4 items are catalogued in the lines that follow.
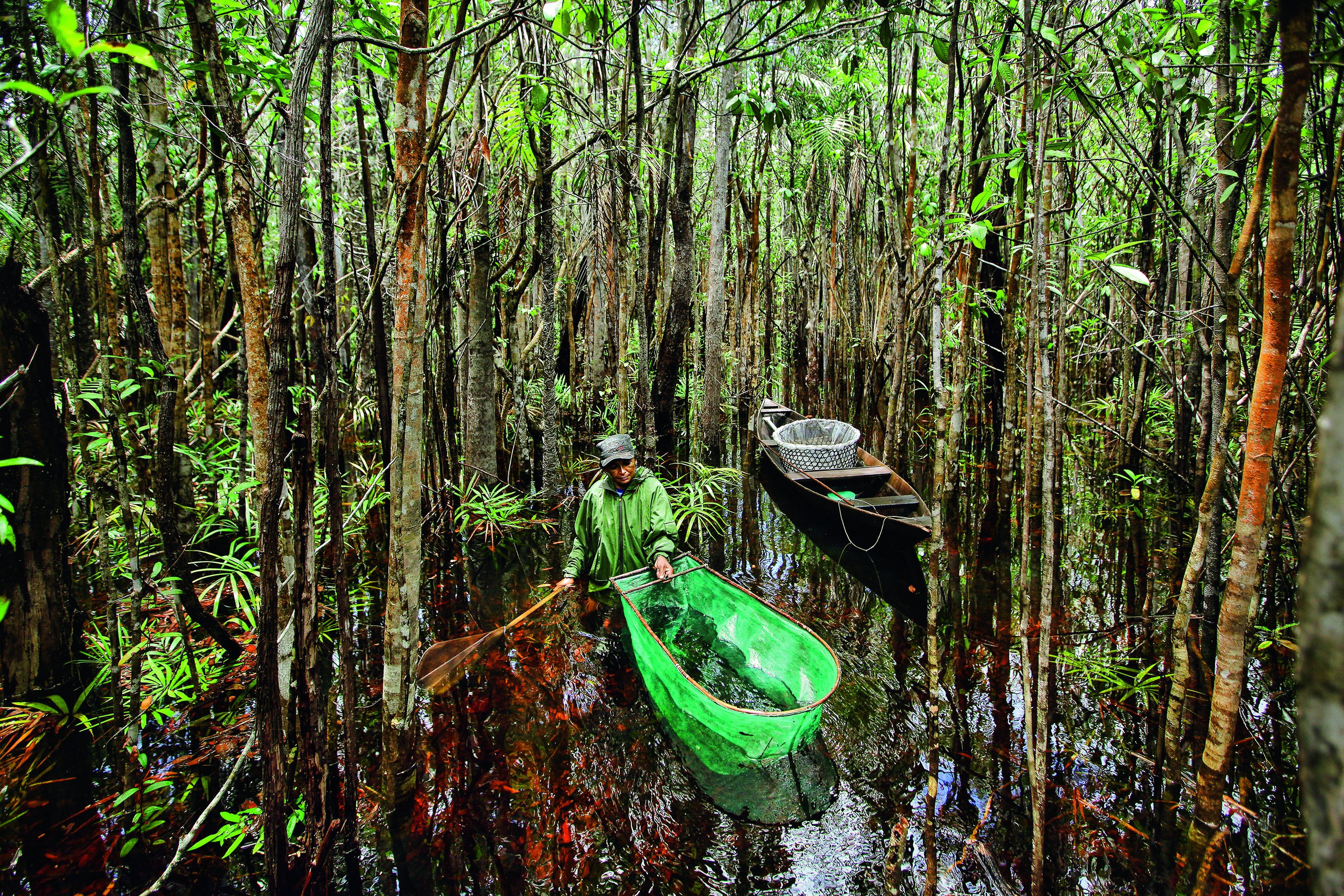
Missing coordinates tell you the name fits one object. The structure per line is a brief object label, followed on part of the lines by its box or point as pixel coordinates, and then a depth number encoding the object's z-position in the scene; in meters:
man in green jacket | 4.59
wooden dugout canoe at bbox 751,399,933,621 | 6.21
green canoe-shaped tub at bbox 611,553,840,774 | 3.00
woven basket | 8.04
